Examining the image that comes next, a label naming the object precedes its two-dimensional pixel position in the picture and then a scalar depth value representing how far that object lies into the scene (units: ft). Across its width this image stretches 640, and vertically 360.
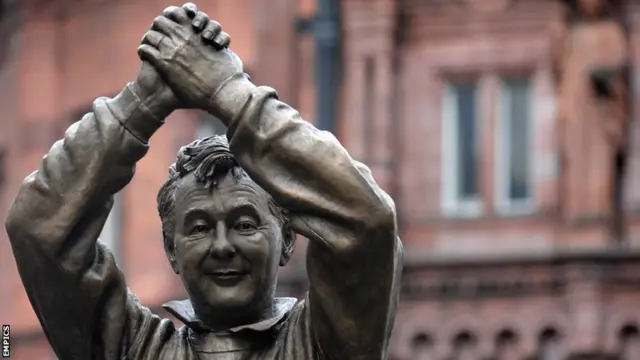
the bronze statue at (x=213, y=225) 18.42
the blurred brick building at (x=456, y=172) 96.48
